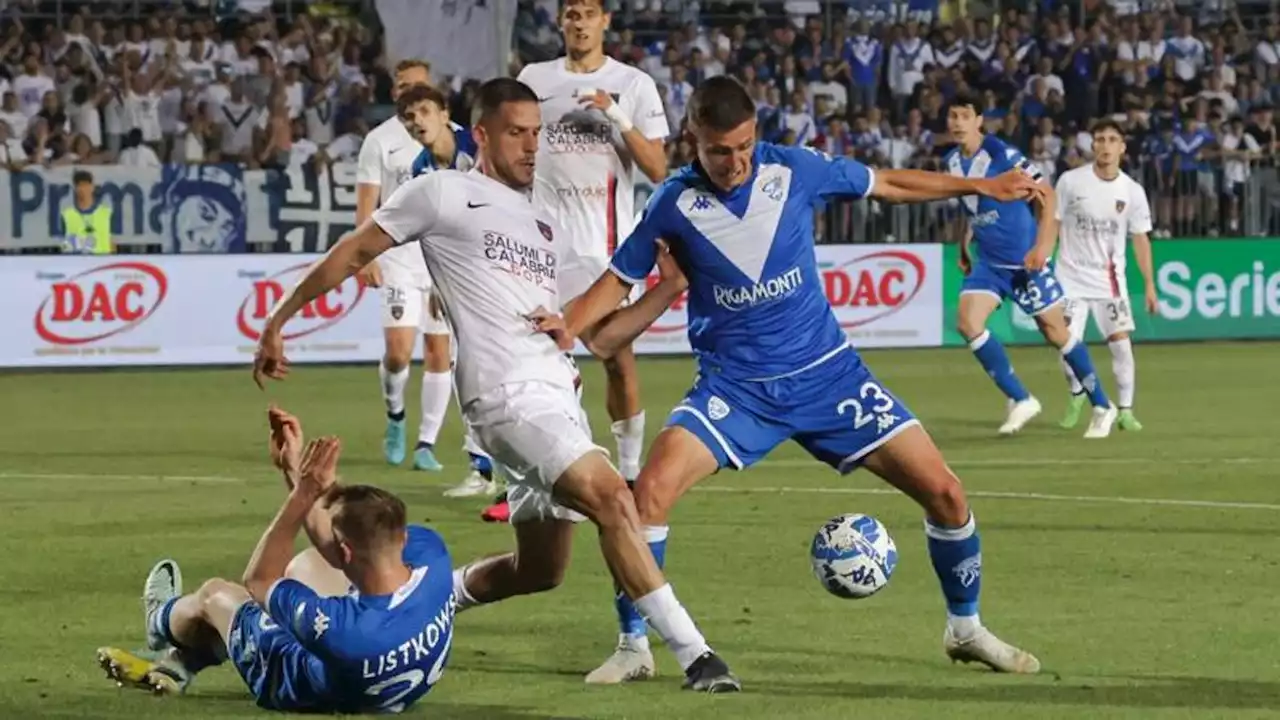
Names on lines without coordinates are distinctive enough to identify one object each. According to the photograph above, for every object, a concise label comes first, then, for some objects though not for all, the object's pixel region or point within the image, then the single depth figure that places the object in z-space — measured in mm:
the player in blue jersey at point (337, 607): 7352
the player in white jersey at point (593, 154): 12422
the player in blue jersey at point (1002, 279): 18641
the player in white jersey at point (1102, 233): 20359
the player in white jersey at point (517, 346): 7957
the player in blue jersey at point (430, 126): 14047
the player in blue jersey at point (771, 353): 8508
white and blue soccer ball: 8602
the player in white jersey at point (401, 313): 16203
